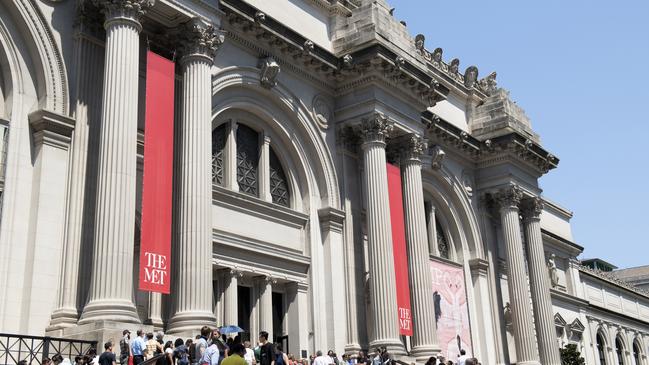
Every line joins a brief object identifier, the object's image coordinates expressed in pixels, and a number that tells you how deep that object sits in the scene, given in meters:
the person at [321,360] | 19.66
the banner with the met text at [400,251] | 27.30
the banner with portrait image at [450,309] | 33.03
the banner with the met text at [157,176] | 19.02
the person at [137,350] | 15.55
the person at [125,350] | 15.97
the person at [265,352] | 16.55
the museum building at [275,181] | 18.75
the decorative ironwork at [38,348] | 16.14
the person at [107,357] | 14.85
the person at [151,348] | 15.66
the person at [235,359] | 11.66
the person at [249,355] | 15.85
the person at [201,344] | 15.46
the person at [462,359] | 22.68
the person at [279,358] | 16.73
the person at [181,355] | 15.60
